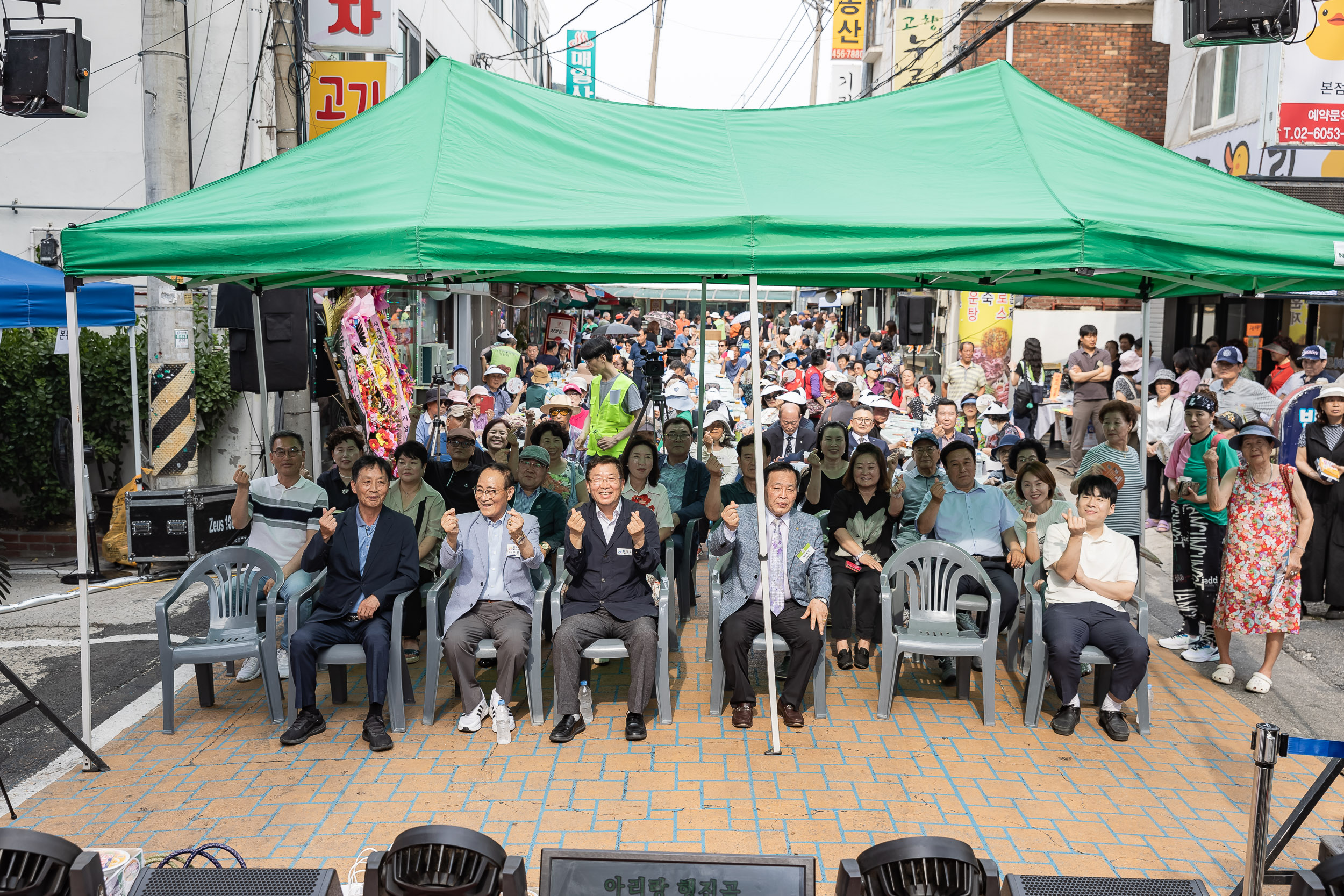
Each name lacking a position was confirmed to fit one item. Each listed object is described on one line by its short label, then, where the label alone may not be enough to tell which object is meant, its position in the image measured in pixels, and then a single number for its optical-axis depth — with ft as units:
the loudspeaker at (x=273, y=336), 26.03
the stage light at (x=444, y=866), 9.11
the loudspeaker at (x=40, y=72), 23.04
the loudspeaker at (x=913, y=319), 43.91
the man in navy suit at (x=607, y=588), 17.80
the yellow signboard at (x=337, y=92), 32.63
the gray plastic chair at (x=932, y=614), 18.43
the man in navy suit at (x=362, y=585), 17.52
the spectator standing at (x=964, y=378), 46.03
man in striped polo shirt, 20.52
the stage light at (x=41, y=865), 8.90
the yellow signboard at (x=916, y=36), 82.74
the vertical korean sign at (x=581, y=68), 103.76
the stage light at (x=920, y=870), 9.01
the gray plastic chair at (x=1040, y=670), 18.08
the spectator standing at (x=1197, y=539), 21.30
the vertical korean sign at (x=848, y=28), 115.03
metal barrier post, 9.83
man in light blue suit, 17.88
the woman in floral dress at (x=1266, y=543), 19.36
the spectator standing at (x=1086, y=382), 44.78
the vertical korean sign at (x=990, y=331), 68.28
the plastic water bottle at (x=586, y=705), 18.29
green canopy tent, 15.84
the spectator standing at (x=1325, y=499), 24.80
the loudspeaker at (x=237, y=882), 9.18
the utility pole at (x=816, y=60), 98.84
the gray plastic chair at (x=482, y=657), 18.02
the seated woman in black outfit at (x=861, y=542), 21.01
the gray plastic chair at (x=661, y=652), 17.89
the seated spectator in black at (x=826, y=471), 23.66
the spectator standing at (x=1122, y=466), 21.94
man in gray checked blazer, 18.04
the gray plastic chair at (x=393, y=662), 17.65
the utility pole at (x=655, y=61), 99.92
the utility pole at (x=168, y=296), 28.19
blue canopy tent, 22.68
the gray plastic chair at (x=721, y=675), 18.21
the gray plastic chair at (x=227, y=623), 17.83
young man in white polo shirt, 17.87
